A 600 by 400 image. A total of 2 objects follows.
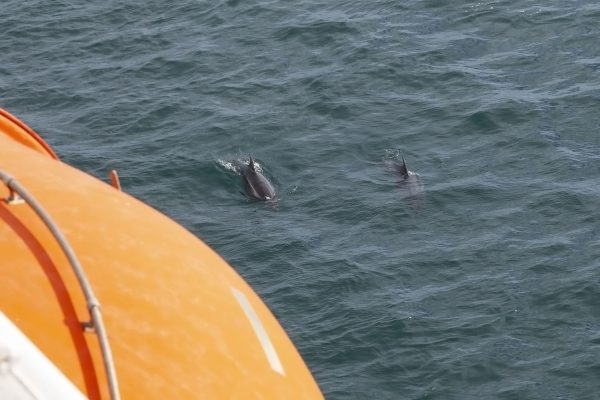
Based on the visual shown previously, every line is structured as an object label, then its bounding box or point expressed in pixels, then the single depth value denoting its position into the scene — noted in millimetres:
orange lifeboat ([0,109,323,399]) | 8289
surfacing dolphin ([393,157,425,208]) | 38125
